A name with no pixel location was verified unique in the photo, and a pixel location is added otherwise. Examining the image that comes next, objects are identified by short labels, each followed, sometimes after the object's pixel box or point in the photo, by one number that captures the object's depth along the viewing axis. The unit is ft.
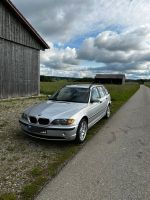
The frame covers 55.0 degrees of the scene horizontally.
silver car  12.12
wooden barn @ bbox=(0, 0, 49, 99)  31.59
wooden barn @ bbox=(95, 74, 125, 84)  222.95
